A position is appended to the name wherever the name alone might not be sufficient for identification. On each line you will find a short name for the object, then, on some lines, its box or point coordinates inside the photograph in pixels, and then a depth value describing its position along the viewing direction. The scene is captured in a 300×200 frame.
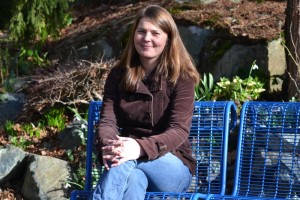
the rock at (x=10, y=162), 7.13
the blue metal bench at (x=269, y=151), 5.60
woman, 5.00
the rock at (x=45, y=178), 6.78
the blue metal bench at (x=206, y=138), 5.70
